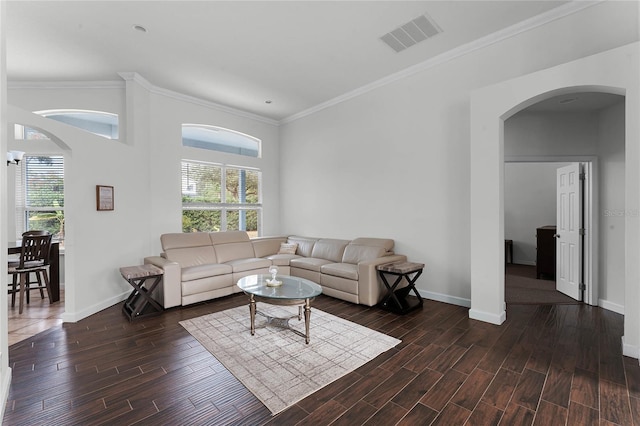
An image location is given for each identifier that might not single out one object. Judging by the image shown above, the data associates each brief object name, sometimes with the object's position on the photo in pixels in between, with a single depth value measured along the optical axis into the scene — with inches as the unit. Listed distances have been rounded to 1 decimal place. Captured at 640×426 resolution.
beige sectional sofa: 157.8
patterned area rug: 86.8
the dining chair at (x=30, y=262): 150.3
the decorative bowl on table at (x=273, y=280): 131.1
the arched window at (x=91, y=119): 192.7
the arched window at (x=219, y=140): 218.2
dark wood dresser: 221.8
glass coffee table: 115.0
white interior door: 165.0
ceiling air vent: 129.0
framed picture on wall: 153.3
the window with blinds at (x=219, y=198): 217.5
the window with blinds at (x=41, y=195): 194.5
